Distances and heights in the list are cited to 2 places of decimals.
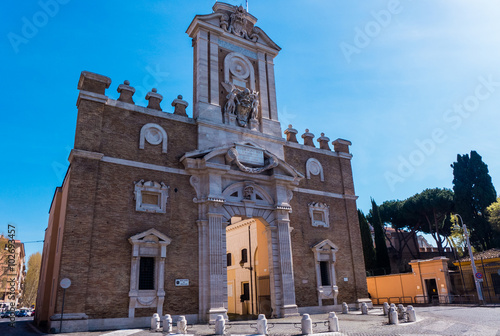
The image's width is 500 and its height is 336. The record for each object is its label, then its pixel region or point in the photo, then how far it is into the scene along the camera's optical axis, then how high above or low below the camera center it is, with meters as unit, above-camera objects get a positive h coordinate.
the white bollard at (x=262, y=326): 13.00 -1.25
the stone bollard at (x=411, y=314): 16.08 -1.30
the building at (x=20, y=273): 51.06 +4.00
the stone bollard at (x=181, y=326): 13.73 -1.19
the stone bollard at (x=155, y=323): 15.11 -1.15
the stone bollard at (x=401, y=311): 16.69 -1.24
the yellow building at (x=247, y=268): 22.89 +1.42
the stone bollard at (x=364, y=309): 20.73 -1.31
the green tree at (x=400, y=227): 53.97 +7.95
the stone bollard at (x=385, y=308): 19.09 -1.21
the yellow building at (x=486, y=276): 28.64 +0.24
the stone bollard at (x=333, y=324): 13.47 -1.32
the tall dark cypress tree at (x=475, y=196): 41.62 +9.03
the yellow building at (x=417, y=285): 29.14 -0.21
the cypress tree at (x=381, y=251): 43.24 +3.68
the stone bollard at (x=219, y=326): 13.35 -1.22
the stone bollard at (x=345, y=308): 21.61 -1.27
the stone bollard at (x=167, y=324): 13.98 -1.12
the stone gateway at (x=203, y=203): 16.84 +4.51
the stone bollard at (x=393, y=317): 15.52 -1.35
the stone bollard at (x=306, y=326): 13.02 -1.31
